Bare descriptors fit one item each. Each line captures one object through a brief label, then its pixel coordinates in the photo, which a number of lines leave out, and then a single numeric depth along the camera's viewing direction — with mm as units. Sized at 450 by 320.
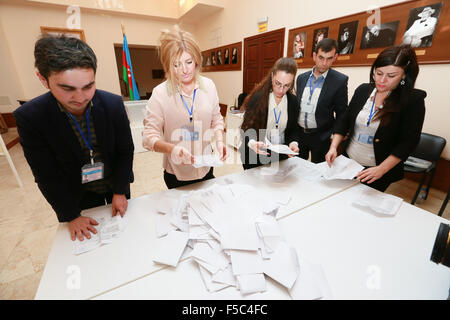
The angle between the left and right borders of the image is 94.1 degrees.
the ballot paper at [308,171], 1474
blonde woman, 1117
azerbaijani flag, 3984
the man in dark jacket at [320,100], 1951
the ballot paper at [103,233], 854
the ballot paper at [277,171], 1446
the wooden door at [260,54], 4105
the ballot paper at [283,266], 729
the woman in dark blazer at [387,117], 1212
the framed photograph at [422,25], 2199
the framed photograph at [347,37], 2871
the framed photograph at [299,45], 3569
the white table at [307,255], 711
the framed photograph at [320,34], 3188
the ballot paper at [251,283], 706
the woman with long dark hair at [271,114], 1563
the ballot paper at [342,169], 1313
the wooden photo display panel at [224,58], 5402
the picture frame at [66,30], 5449
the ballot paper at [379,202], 1112
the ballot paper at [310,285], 695
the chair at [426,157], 2207
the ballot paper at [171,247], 795
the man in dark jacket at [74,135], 748
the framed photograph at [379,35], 2525
